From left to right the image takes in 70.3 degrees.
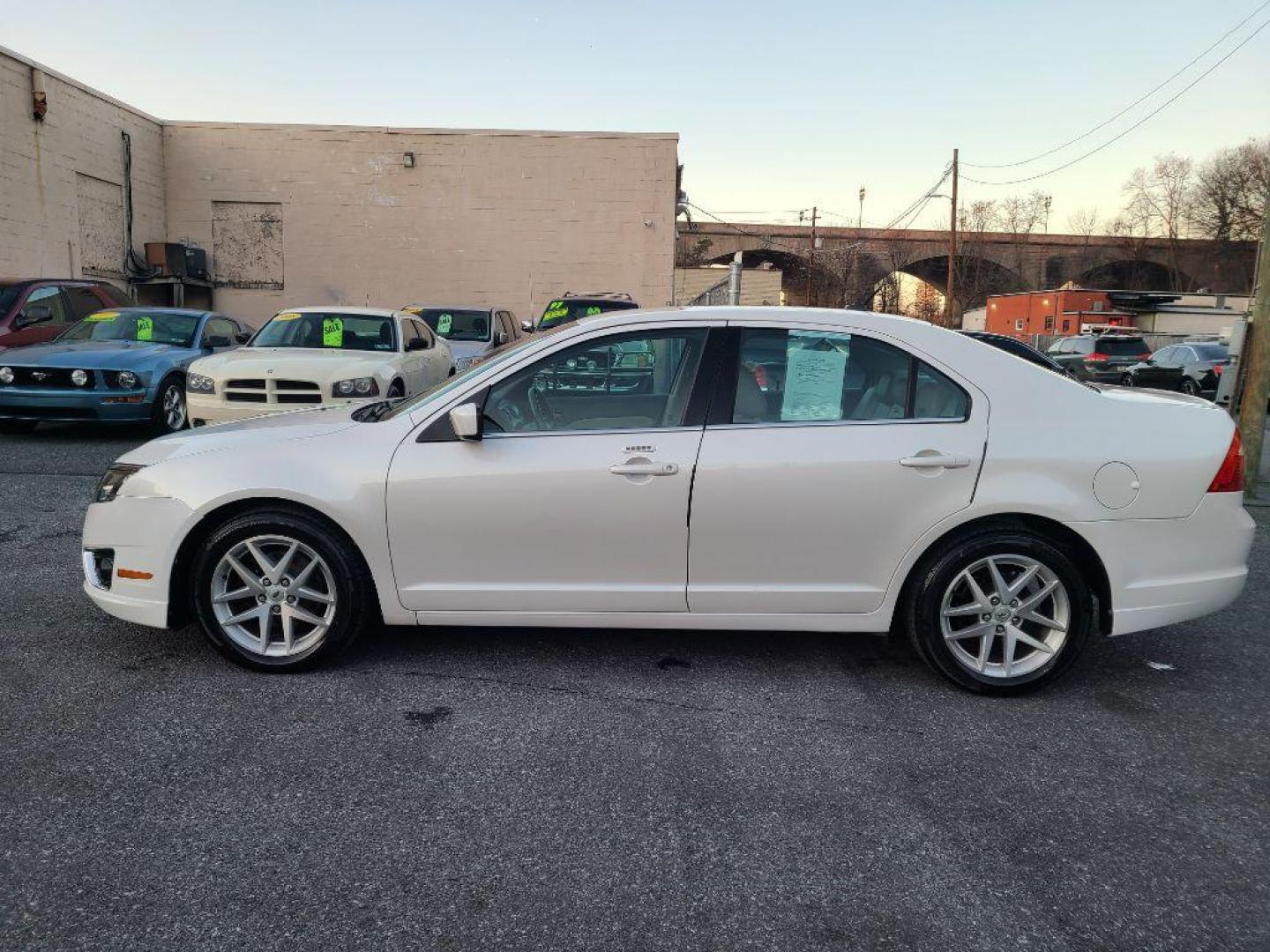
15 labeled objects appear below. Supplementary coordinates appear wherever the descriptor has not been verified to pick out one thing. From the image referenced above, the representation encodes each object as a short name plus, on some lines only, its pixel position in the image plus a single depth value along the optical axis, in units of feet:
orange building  106.93
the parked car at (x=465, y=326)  48.91
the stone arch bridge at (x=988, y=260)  176.55
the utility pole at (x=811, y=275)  172.86
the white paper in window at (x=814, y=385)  12.55
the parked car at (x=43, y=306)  36.47
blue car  31.09
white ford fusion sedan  12.10
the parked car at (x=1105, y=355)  76.74
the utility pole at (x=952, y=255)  118.42
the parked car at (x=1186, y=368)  68.23
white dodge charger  27.89
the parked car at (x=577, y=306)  45.88
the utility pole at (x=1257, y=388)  29.44
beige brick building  73.87
